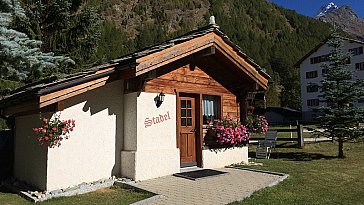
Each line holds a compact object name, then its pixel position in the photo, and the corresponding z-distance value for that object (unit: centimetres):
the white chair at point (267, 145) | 1384
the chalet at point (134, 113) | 772
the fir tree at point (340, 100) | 1317
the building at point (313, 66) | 4338
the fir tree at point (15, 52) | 773
